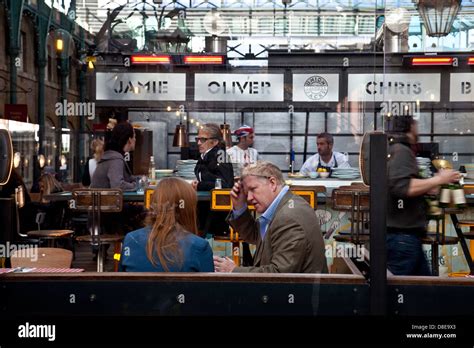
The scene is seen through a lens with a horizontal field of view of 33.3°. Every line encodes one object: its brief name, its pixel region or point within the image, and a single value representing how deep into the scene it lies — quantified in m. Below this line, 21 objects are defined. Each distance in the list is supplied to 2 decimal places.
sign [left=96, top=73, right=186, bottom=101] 6.27
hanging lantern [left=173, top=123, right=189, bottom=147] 7.30
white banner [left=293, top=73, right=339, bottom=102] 7.61
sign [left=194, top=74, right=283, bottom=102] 6.95
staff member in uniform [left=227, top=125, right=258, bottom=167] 7.10
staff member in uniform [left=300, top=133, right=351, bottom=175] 7.79
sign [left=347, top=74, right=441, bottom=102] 3.82
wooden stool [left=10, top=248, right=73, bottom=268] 3.63
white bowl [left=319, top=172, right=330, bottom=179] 7.71
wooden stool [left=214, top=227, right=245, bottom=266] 6.13
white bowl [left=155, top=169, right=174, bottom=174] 6.88
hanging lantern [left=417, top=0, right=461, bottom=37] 3.76
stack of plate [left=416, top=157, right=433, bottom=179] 3.37
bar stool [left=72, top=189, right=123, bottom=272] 6.41
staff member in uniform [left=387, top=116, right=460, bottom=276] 2.95
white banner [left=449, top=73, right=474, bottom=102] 4.84
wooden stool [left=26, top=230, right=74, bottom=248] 6.18
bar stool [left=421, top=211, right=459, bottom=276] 3.68
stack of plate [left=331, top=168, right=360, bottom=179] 7.04
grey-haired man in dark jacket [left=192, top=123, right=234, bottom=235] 6.45
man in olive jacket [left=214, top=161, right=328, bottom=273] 3.02
